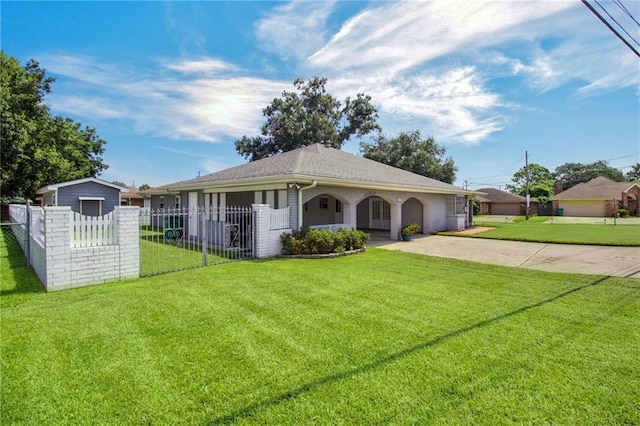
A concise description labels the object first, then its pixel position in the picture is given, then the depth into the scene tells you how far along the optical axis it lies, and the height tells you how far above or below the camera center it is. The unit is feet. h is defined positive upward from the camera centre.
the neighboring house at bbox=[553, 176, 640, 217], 121.39 +4.43
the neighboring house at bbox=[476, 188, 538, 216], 149.48 +3.33
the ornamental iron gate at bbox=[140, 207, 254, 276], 29.17 -4.10
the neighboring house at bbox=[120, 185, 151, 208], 117.24 +6.29
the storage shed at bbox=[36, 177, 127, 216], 60.08 +4.05
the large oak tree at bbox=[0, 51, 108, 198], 64.85 +18.83
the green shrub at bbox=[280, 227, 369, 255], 34.22 -3.12
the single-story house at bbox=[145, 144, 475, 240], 37.24 +3.24
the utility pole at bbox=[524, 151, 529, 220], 119.91 +20.36
